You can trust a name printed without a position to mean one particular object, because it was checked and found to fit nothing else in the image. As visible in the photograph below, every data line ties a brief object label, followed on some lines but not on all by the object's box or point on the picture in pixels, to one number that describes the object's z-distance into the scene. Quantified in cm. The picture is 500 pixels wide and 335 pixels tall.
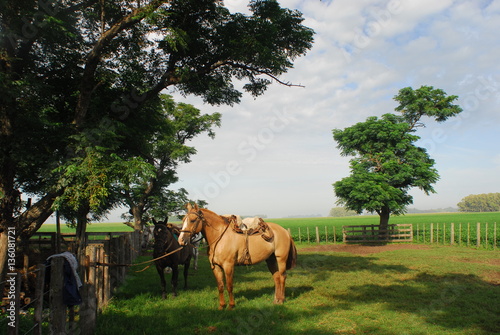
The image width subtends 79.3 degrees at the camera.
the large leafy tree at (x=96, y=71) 837
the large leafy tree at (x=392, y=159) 2712
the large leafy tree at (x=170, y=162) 2842
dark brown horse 923
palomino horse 782
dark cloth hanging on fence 479
